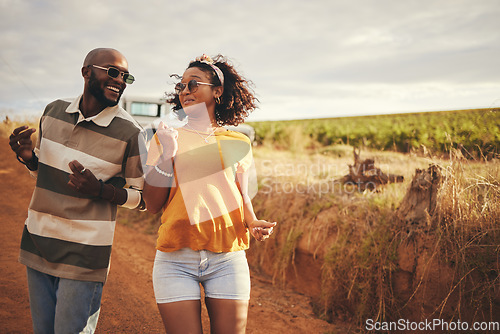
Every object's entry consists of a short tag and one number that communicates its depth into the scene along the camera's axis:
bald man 1.97
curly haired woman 1.95
